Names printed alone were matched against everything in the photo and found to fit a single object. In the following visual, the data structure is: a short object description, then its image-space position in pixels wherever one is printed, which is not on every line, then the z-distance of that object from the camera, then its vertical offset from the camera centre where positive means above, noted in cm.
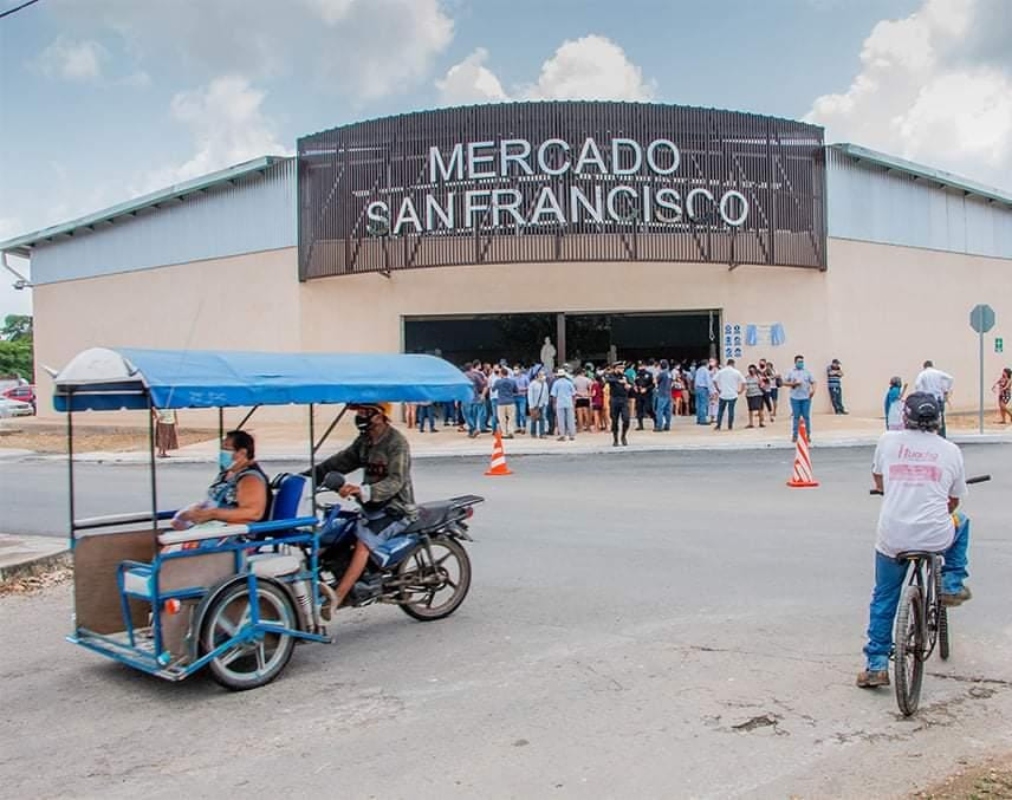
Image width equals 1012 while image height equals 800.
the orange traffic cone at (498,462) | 1788 -120
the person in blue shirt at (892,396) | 1815 -16
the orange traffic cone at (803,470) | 1527 -123
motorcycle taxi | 581 -99
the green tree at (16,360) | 7856 +328
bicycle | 520 -125
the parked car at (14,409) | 4259 -30
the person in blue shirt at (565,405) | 2347 -28
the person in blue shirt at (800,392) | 2166 -6
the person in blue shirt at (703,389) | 2682 +5
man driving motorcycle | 700 -56
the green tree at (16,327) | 11681 +906
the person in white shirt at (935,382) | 1324 +7
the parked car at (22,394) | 4772 +36
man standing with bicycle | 544 -63
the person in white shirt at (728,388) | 2511 +6
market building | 2641 +414
